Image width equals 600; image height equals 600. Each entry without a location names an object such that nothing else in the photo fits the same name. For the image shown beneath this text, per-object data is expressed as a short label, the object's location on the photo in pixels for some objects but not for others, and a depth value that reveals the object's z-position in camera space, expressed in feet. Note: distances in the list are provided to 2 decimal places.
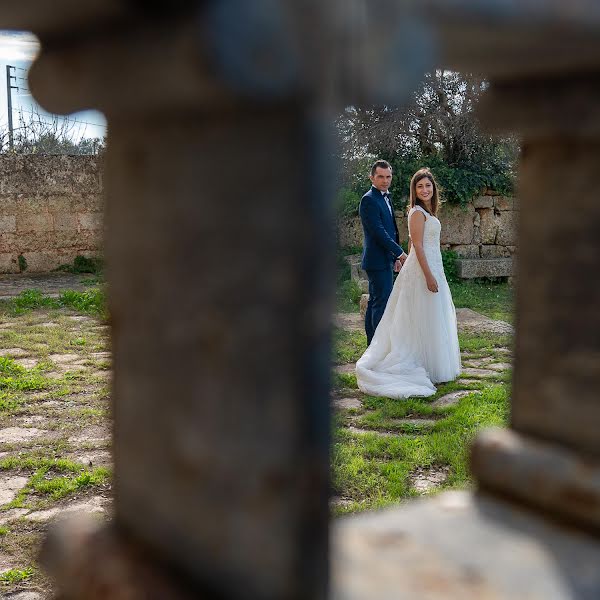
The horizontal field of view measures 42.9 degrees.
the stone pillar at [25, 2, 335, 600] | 2.62
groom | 20.51
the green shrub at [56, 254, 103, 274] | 39.27
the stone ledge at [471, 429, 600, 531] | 4.28
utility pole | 52.67
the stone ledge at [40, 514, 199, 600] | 3.11
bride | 19.84
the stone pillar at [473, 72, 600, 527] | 4.20
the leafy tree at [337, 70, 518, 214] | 39.19
